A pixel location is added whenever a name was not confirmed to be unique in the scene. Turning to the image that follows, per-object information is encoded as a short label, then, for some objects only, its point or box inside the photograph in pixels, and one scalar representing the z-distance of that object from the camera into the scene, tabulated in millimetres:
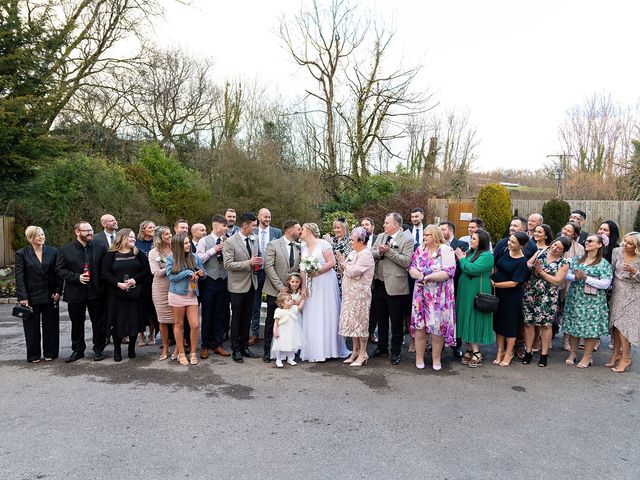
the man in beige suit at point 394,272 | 6348
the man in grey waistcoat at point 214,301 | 6797
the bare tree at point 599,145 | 23391
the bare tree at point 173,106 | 25234
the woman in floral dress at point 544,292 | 6195
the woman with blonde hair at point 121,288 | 6359
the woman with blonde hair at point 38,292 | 6316
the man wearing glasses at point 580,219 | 7364
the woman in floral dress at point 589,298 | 6262
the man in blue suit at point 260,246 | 7582
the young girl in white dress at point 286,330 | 6250
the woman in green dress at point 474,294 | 6141
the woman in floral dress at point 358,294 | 6254
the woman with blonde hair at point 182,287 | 6203
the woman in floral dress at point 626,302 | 6125
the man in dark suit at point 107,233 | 7291
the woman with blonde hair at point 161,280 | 6496
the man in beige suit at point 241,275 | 6488
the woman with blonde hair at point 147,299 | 6914
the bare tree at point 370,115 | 20438
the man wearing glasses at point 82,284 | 6438
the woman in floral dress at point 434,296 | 6031
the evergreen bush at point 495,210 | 16438
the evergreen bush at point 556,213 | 15875
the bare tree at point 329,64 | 21016
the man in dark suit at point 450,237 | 7625
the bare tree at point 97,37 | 18844
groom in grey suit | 6520
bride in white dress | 6449
